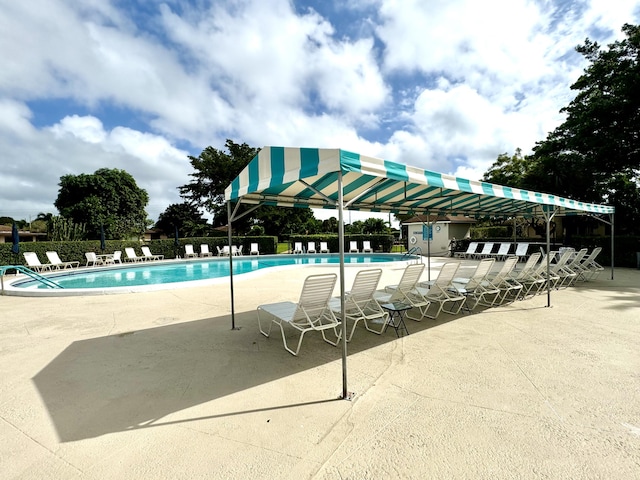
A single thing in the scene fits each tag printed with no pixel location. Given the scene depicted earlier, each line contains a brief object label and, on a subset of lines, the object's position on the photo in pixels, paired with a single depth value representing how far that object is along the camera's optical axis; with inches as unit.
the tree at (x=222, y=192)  1228.8
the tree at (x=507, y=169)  1084.0
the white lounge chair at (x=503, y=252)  703.7
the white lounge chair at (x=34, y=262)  546.3
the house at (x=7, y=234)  1497.4
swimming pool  351.9
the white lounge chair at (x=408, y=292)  210.8
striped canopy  130.3
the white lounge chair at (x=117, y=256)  682.9
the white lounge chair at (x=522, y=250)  665.0
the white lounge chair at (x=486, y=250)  741.3
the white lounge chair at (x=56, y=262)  589.9
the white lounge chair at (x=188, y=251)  833.5
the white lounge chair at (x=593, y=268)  375.6
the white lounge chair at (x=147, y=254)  762.1
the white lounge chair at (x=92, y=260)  650.8
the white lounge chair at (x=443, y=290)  229.7
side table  192.2
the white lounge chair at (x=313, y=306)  158.9
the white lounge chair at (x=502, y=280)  269.3
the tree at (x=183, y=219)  1343.3
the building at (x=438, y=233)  979.3
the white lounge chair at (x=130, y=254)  727.1
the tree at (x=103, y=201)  1387.8
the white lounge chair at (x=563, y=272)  333.6
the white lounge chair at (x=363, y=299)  179.9
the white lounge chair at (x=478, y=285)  250.4
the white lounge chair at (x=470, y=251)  778.2
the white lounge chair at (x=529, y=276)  290.7
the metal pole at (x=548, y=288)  254.0
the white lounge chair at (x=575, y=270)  358.7
